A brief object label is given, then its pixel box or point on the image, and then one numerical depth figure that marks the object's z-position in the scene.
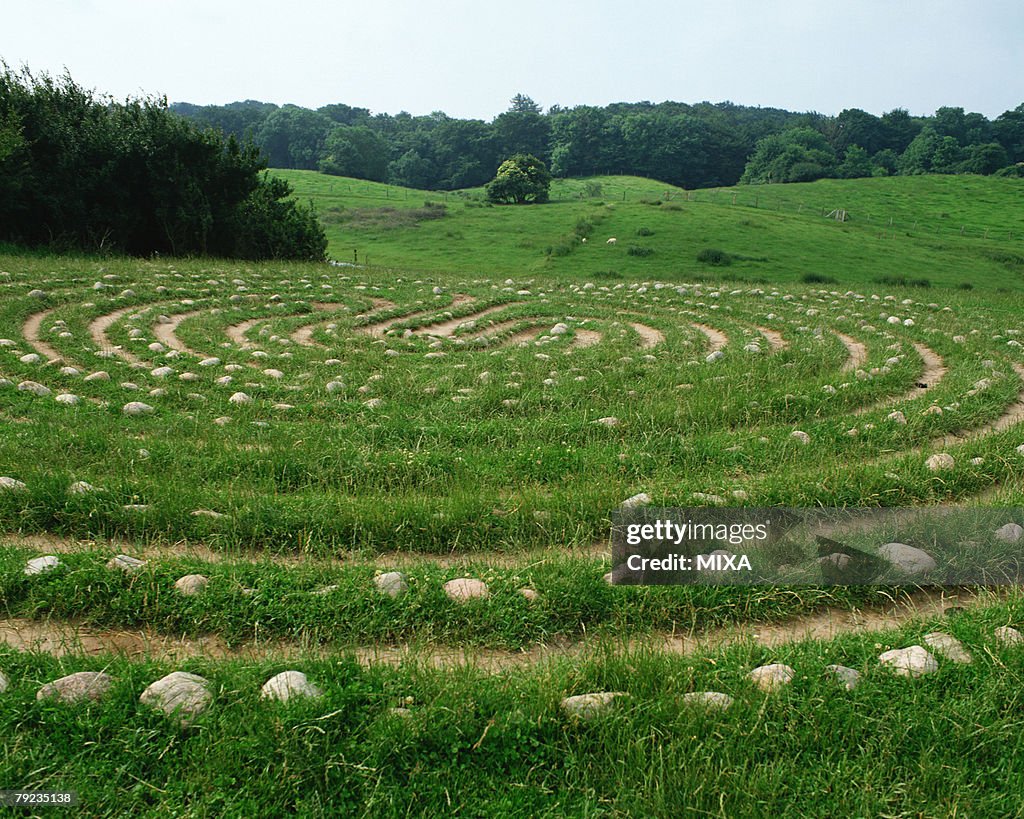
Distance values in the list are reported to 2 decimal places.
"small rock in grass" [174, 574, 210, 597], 4.40
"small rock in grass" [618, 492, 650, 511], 5.79
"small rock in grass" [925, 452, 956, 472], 6.49
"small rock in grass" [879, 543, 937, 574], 4.99
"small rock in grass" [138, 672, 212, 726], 3.29
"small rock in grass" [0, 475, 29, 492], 5.51
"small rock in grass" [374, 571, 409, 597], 4.47
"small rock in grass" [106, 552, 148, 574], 4.52
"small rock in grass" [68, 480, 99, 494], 5.54
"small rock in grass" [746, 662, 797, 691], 3.60
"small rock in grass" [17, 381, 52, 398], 8.10
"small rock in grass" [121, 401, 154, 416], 7.70
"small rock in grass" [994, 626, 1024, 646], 3.95
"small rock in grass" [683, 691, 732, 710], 3.43
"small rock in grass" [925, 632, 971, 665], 3.82
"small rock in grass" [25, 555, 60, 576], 4.48
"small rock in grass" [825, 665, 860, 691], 3.62
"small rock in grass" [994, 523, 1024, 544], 5.28
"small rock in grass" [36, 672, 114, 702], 3.35
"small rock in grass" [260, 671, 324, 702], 3.40
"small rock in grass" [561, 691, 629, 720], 3.38
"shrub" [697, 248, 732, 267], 35.09
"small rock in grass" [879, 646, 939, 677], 3.71
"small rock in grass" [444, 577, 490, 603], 4.47
